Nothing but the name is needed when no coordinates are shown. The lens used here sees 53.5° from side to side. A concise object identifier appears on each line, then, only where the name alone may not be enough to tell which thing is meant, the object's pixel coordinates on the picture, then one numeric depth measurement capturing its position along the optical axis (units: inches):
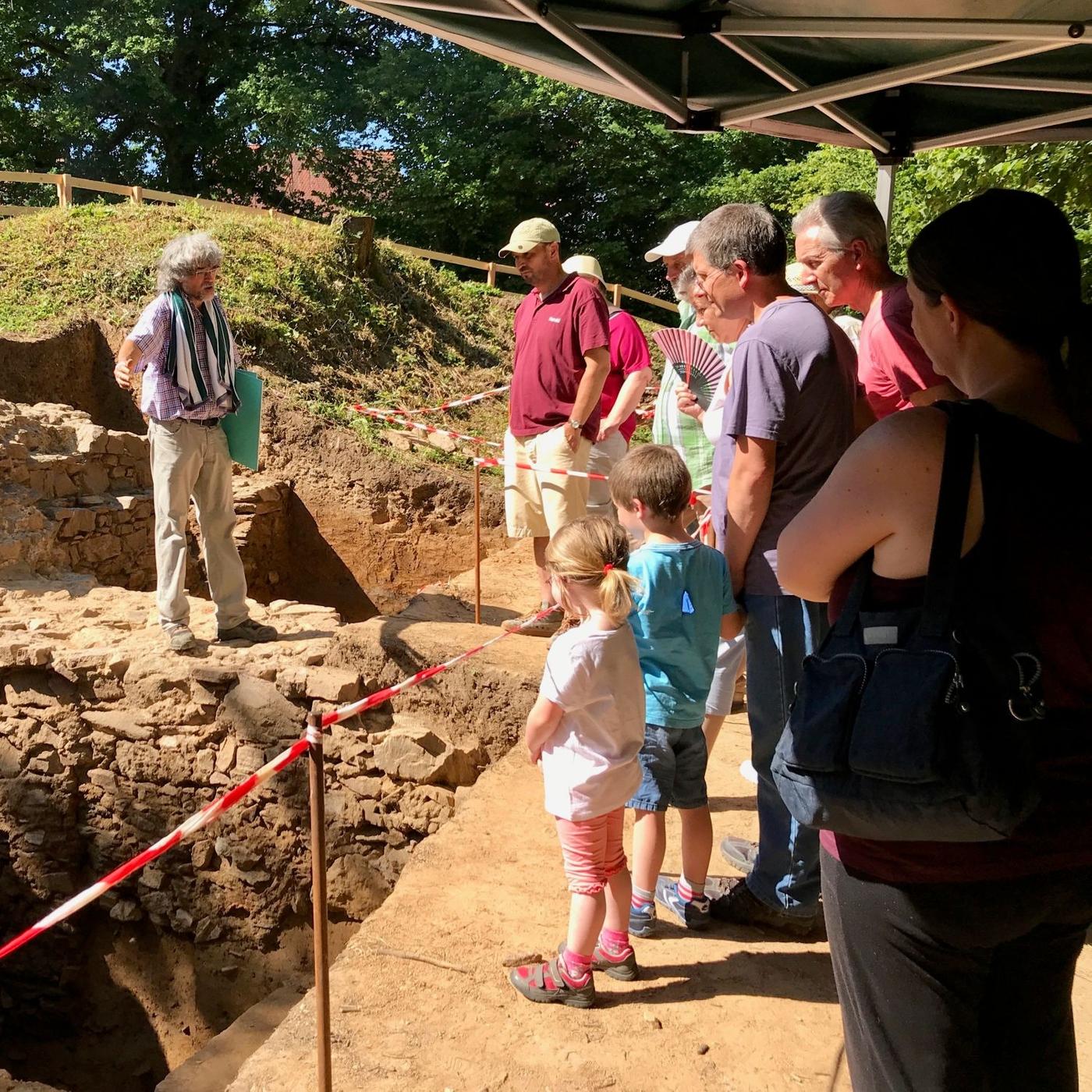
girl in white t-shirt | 118.6
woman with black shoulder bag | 61.4
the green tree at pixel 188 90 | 978.7
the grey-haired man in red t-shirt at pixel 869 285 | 128.3
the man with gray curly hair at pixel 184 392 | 213.9
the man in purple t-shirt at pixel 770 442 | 119.4
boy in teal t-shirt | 128.0
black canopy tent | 127.3
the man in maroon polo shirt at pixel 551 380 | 217.9
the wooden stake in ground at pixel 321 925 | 111.7
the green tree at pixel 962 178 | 490.6
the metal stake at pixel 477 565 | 275.9
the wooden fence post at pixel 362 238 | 627.8
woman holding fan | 167.5
